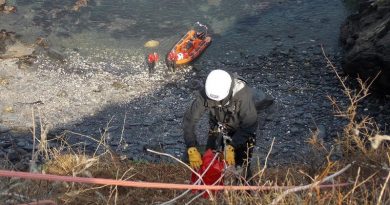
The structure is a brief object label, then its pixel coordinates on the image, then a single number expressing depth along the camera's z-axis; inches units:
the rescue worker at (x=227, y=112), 412.2
